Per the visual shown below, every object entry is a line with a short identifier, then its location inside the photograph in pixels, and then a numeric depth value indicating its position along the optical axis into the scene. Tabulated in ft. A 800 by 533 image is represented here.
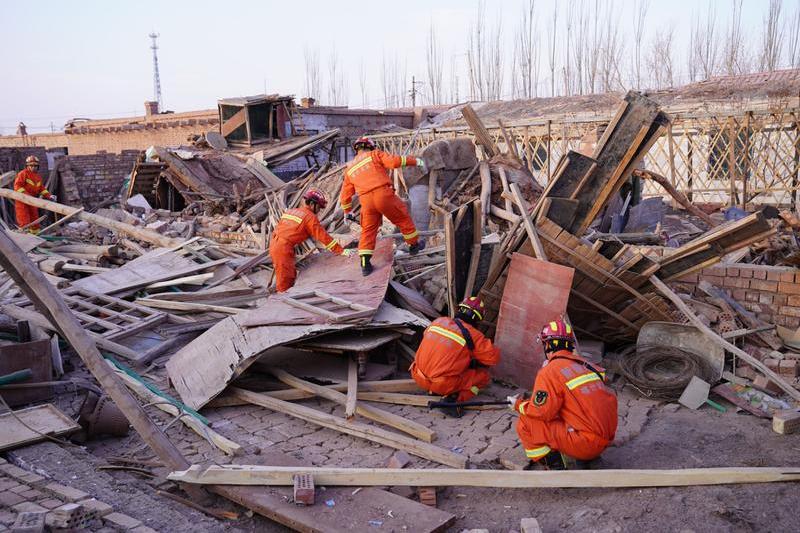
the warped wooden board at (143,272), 29.07
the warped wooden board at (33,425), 15.90
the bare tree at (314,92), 172.04
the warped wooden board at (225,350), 19.74
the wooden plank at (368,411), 17.69
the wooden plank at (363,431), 16.37
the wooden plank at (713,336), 17.89
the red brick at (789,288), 22.95
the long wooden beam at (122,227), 36.37
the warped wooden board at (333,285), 21.09
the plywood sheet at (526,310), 20.29
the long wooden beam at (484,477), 13.94
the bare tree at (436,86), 157.07
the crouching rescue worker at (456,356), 18.72
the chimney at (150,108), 104.45
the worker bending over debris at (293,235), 25.90
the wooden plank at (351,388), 18.65
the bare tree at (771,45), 102.94
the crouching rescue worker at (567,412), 14.87
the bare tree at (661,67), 110.52
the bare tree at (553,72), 126.73
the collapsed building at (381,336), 14.51
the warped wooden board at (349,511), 13.37
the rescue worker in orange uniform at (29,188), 42.55
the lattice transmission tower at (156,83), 188.44
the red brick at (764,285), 23.47
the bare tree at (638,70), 113.39
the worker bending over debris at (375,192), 25.63
